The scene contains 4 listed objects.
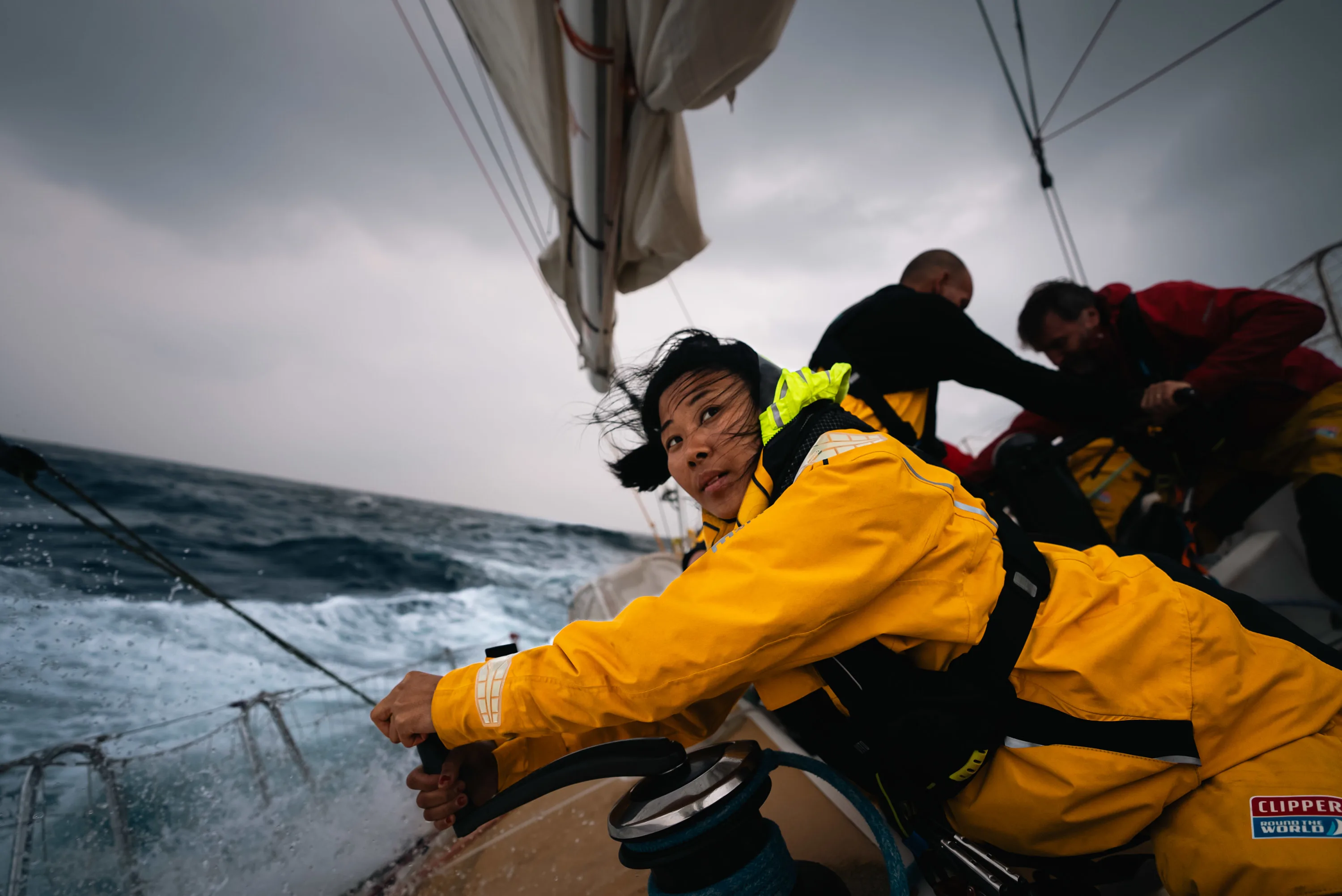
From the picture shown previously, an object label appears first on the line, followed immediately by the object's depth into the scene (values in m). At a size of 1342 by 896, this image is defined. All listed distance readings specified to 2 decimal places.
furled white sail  1.93
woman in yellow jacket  0.64
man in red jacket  1.62
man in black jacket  1.43
